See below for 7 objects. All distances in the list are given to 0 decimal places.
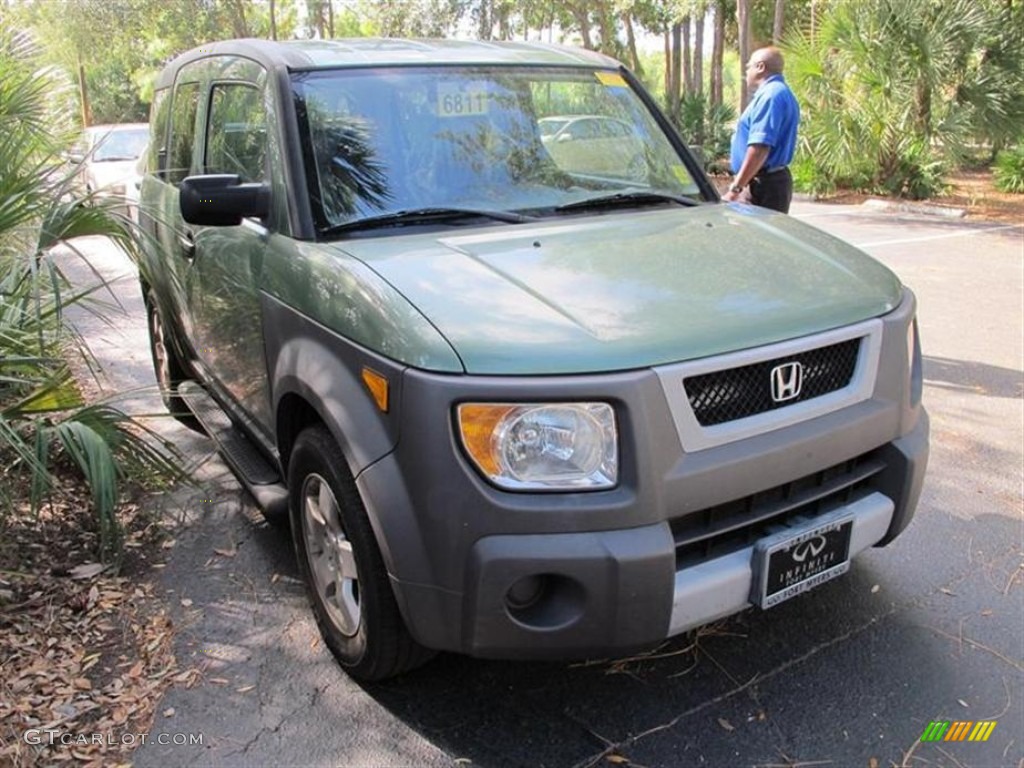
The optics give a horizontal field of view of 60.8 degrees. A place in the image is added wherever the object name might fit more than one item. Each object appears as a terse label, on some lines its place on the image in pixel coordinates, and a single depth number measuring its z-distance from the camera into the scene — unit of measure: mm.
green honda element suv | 2150
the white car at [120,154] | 14172
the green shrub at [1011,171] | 15453
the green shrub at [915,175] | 14547
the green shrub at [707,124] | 20500
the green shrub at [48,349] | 3273
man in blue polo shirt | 5547
